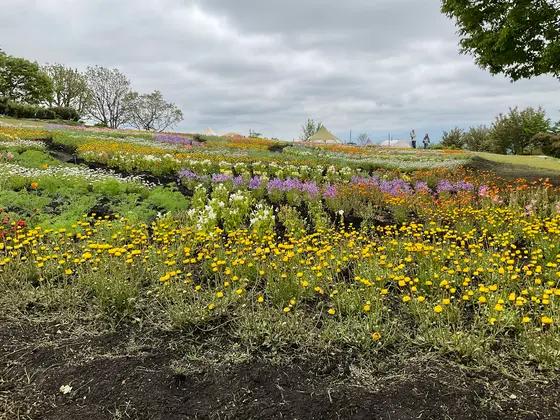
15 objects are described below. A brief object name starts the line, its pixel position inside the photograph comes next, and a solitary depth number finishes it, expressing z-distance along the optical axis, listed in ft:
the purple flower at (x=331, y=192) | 25.69
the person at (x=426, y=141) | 120.41
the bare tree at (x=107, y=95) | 166.20
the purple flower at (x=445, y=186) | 31.89
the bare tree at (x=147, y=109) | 170.50
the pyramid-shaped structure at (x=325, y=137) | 158.20
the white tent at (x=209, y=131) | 159.60
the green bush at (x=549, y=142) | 75.15
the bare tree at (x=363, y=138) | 221.95
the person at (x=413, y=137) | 126.82
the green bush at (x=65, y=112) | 127.91
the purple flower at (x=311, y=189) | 25.63
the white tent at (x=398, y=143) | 165.27
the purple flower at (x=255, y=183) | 28.58
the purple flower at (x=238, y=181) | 29.71
